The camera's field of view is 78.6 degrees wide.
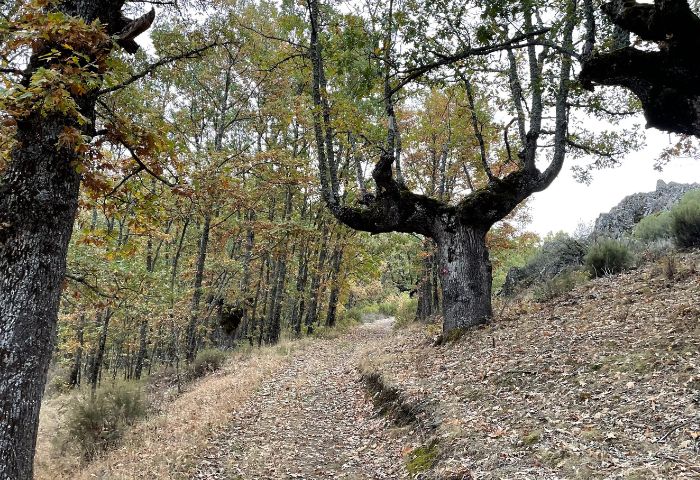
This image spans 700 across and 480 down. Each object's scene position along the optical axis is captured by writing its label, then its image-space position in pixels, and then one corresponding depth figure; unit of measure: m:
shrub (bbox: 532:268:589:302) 10.77
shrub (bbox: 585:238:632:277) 11.14
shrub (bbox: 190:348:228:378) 16.30
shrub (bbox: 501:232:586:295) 15.09
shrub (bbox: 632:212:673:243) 12.11
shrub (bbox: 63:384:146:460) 8.97
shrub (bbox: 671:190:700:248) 10.34
